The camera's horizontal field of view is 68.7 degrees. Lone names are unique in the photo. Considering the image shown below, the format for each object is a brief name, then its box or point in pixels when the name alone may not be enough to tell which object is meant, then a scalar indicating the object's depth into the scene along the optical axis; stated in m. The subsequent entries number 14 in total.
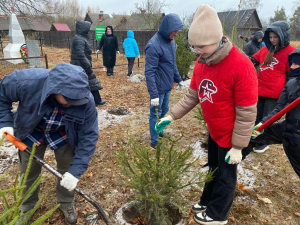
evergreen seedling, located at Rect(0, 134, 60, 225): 0.99
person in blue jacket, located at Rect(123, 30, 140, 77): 9.48
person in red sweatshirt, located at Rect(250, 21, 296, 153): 3.15
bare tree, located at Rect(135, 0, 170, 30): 19.11
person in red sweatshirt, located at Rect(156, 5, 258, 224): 1.62
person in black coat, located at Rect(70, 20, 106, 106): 5.21
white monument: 12.18
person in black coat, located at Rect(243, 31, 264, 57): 6.24
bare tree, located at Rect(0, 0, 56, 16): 10.40
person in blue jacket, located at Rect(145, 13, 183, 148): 3.25
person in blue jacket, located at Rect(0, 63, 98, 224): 1.73
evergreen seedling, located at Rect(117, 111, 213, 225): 2.05
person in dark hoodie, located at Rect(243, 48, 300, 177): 2.20
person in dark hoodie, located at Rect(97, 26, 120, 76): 9.36
